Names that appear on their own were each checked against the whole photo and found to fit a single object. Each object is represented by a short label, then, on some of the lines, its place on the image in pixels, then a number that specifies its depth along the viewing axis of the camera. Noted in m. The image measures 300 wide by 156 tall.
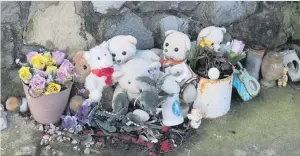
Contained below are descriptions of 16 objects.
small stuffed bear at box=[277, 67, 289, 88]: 3.98
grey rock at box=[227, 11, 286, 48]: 3.82
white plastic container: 3.46
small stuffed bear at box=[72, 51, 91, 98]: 3.55
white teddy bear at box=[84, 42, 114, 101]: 3.40
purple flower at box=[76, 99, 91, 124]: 3.42
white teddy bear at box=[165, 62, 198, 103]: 3.53
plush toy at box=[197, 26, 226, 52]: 3.59
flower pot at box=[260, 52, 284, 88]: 3.84
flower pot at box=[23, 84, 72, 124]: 3.43
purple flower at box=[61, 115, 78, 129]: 3.43
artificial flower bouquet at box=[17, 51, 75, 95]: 3.32
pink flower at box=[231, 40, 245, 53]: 3.61
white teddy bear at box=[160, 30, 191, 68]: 3.52
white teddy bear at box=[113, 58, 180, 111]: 3.39
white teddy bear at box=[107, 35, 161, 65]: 3.45
